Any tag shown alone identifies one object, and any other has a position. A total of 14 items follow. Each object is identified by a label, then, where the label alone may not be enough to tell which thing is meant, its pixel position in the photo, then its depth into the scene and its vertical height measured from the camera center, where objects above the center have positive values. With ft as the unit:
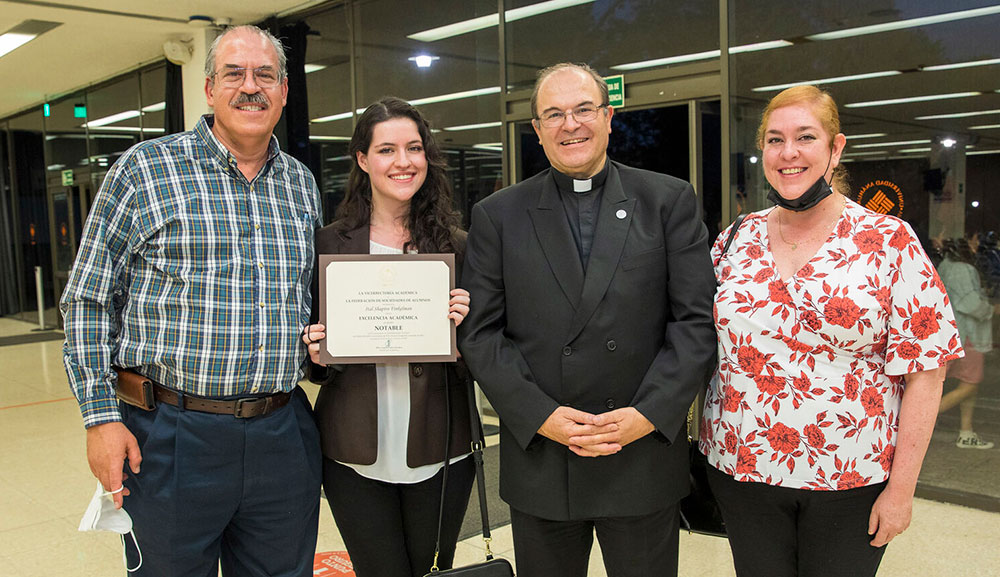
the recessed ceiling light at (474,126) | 19.10 +2.40
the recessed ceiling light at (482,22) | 17.51 +4.84
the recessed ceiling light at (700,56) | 14.05 +3.06
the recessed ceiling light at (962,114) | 12.08 +1.51
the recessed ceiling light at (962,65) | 11.92 +2.27
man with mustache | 6.39 -0.83
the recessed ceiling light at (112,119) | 33.65 +5.07
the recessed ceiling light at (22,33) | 24.71 +6.58
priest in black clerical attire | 5.98 -0.92
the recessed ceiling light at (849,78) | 12.95 +2.30
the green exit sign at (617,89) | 15.88 +2.63
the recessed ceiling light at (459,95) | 19.10 +3.25
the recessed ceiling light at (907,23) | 11.92 +3.03
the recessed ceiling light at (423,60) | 20.62 +4.33
